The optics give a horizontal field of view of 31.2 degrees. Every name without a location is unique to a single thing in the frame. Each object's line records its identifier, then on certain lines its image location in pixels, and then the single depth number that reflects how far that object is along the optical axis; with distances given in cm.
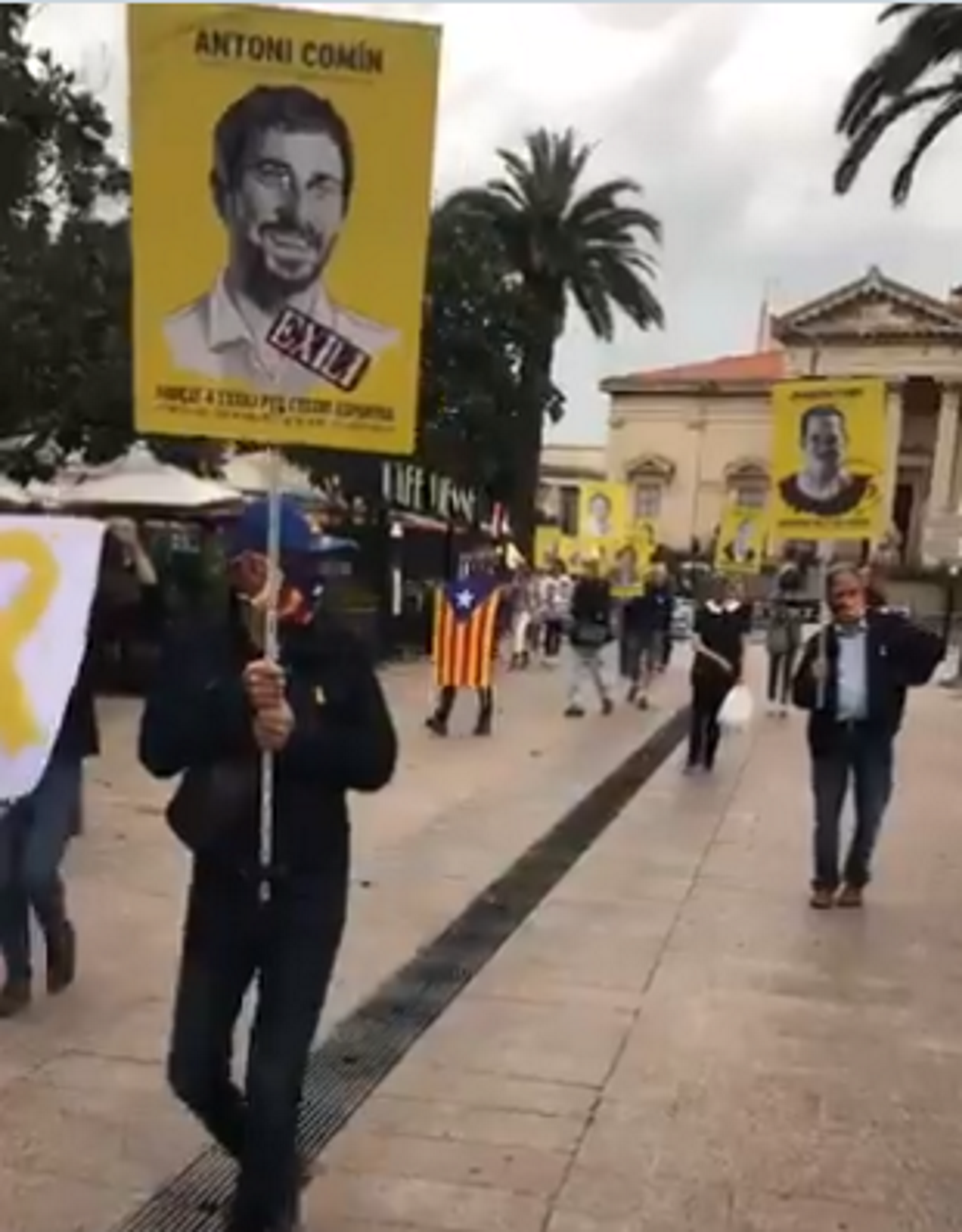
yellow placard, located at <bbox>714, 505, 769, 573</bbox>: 2652
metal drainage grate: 420
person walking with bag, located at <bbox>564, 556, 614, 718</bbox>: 1667
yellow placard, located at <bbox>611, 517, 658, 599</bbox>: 2155
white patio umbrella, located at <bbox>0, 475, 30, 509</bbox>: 1123
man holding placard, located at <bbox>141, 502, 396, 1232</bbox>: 364
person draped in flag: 1498
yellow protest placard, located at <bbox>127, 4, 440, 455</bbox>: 394
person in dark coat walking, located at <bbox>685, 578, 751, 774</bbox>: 1302
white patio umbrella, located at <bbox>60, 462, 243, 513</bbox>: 1620
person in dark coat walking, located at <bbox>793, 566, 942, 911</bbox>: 789
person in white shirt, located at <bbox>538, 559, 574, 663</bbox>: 2673
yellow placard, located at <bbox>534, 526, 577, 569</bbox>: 3225
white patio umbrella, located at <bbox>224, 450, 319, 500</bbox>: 2189
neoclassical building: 7588
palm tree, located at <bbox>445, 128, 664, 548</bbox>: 3709
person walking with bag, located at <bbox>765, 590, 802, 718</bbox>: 1933
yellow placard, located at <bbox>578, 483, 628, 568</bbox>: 2786
